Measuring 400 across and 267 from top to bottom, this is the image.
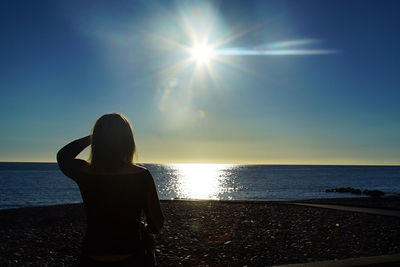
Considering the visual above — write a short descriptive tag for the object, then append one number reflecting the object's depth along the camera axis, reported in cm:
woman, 249
